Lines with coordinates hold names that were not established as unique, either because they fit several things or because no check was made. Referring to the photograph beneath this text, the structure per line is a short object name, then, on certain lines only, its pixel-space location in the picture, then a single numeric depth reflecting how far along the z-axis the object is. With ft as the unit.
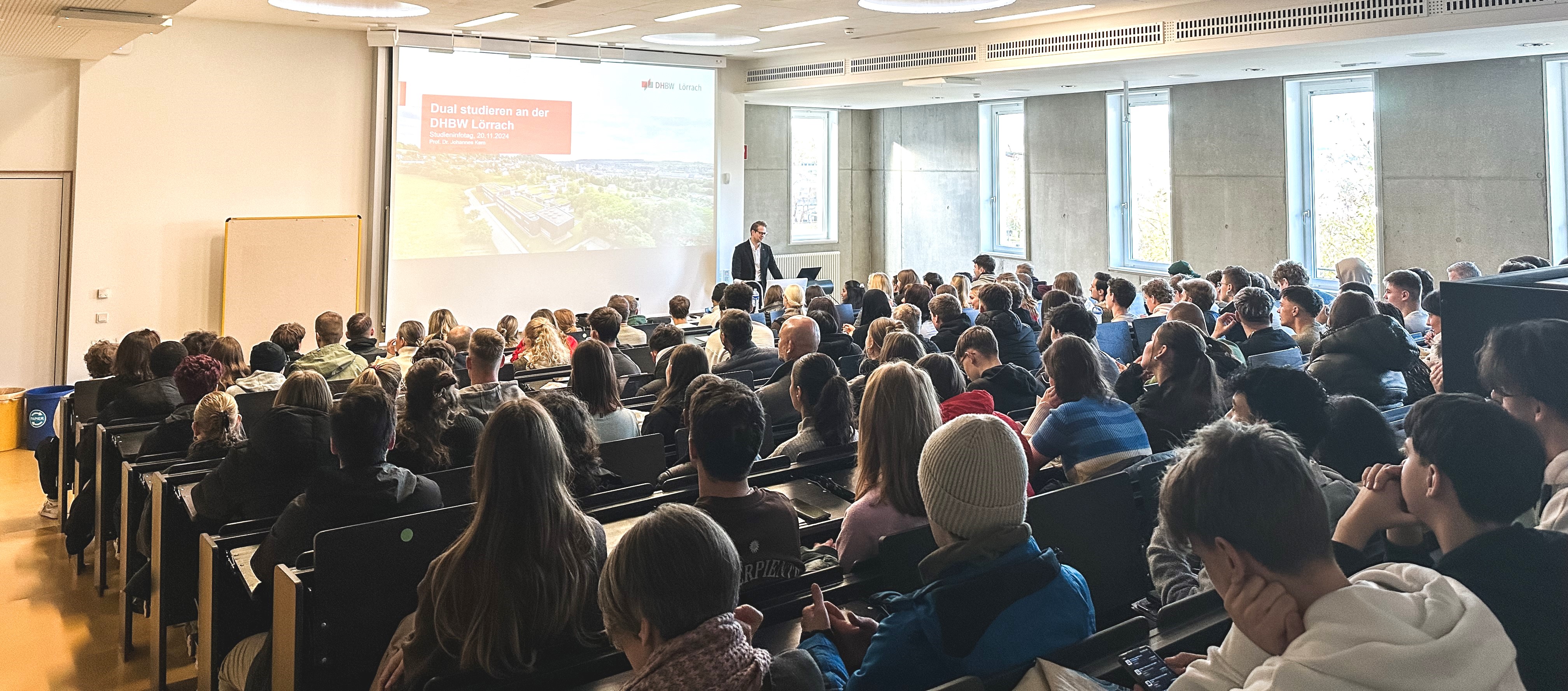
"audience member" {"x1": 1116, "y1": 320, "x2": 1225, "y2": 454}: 12.41
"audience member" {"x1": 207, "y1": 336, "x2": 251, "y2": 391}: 16.84
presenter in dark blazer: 38.65
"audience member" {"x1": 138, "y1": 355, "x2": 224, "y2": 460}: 14.03
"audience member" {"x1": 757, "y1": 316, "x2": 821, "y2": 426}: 15.43
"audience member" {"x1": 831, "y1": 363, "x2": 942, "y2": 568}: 8.73
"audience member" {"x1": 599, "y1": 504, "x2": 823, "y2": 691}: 5.36
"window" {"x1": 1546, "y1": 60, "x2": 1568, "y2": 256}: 26.45
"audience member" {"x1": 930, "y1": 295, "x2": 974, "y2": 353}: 20.16
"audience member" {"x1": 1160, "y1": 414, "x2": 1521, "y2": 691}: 4.13
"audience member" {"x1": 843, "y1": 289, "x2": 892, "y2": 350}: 22.63
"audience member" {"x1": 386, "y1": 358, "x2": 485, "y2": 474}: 12.04
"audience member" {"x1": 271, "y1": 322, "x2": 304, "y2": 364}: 20.22
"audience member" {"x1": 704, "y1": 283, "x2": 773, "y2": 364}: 19.75
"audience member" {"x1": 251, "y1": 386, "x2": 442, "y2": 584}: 9.31
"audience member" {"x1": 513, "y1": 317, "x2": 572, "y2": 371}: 20.21
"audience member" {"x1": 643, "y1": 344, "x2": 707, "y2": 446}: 13.84
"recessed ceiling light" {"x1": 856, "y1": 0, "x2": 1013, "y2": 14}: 27.30
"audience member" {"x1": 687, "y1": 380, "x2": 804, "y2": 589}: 8.19
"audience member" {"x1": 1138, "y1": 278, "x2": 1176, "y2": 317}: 24.93
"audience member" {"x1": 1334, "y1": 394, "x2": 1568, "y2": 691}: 5.55
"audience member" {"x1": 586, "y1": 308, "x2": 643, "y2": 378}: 19.02
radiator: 46.11
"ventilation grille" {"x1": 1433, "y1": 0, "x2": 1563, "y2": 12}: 20.65
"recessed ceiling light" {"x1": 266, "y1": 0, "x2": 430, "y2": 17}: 28.12
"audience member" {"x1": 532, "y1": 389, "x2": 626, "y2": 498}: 10.57
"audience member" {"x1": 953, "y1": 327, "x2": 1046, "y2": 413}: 14.46
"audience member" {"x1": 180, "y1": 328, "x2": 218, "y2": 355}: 17.46
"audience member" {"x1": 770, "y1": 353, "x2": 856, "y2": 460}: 12.74
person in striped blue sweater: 11.07
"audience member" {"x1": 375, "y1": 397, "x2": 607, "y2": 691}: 7.16
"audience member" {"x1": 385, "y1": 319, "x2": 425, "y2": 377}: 21.04
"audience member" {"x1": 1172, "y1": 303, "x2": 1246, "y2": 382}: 15.07
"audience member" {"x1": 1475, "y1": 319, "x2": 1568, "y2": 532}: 8.02
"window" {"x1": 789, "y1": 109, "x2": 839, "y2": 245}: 46.73
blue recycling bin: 25.64
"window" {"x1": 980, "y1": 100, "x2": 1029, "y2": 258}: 43.42
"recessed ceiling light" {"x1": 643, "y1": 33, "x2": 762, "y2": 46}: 34.68
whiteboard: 29.45
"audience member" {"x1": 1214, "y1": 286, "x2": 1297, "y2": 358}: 17.69
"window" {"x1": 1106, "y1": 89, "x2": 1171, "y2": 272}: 37.29
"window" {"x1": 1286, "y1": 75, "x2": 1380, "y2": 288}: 31.30
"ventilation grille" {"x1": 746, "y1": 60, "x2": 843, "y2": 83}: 36.83
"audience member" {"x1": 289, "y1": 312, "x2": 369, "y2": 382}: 18.98
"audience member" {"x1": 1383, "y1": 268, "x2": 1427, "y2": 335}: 21.02
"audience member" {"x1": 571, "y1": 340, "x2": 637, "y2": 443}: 13.47
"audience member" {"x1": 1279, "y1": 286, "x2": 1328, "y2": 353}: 19.53
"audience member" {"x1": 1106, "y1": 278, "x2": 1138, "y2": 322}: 23.56
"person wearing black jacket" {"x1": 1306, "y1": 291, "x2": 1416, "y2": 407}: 15.34
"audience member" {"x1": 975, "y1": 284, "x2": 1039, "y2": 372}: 18.99
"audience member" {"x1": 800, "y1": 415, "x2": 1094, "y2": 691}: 6.11
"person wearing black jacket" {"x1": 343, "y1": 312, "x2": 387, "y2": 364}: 22.00
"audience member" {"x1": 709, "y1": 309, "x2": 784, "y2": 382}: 18.25
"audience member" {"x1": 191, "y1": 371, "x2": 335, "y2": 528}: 10.92
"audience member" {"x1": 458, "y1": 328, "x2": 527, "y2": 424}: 13.70
